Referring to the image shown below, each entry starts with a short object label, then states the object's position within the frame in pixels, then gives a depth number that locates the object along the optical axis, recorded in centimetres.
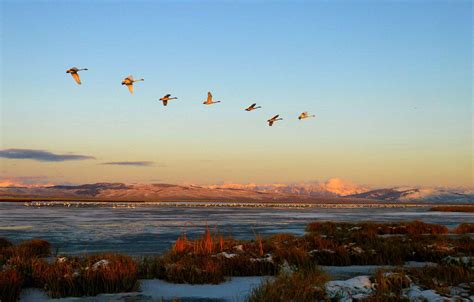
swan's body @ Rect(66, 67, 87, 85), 1690
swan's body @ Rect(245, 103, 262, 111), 2073
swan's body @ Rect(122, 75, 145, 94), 1805
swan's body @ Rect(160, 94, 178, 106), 1993
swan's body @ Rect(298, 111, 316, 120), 2354
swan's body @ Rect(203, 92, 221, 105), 2090
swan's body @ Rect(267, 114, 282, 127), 2272
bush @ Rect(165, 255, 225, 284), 978
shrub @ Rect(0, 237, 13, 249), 1581
